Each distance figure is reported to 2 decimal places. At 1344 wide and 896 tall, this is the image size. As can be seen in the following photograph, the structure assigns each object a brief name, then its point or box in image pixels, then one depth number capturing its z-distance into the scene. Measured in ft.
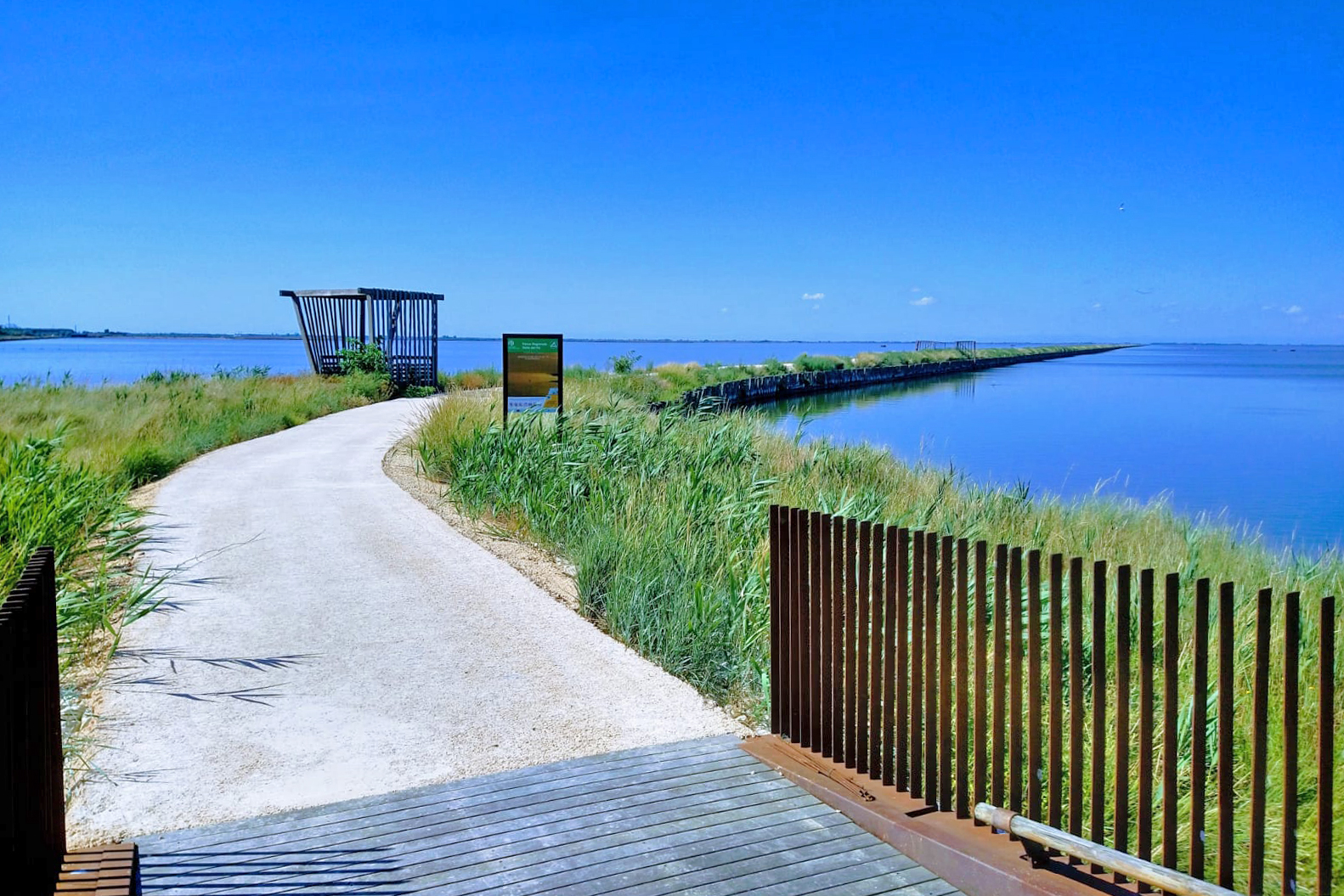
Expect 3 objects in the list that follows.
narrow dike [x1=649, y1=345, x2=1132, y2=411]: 137.28
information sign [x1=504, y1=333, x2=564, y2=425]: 44.62
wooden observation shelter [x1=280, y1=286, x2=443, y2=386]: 91.97
